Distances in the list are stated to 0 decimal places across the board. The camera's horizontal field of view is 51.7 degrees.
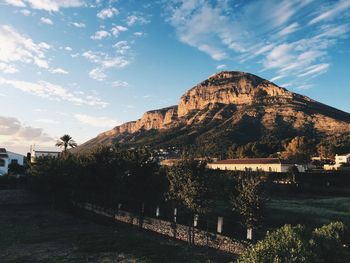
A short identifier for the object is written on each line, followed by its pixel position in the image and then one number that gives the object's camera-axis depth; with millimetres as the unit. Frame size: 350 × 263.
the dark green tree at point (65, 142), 116500
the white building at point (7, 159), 117000
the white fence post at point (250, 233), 31277
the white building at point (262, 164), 118938
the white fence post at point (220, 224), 34656
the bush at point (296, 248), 15521
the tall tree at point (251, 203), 32344
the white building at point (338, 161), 117288
